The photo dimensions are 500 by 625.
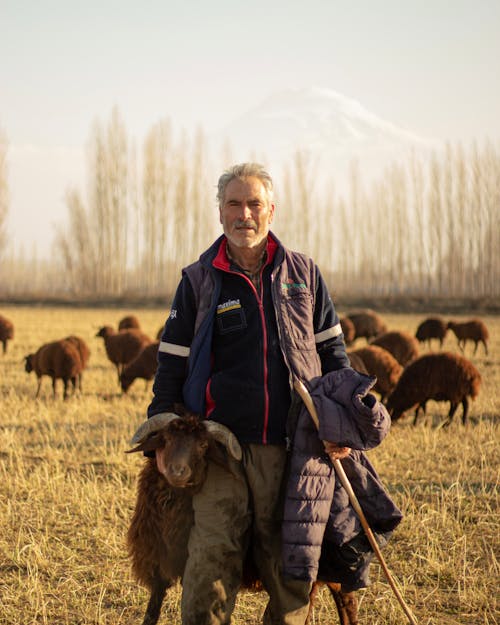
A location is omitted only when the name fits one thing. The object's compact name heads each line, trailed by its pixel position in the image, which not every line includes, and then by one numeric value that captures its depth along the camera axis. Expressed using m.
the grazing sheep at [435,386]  10.56
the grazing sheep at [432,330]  21.80
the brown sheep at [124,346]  15.50
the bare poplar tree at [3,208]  50.94
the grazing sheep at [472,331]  20.69
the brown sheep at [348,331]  19.73
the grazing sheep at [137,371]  13.30
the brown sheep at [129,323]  22.11
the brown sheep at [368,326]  22.66
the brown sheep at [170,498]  3.28
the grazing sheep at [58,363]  12.97
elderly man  3.31
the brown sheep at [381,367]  12.07
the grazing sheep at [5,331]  21.20
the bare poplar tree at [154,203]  61.31
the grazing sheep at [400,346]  15.27
